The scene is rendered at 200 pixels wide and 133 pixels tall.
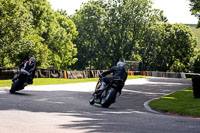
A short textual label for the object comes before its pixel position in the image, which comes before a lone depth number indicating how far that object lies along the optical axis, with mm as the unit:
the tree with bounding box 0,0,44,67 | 44969
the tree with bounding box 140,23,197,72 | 81688
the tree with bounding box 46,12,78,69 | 62875
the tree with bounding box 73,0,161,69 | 75500
